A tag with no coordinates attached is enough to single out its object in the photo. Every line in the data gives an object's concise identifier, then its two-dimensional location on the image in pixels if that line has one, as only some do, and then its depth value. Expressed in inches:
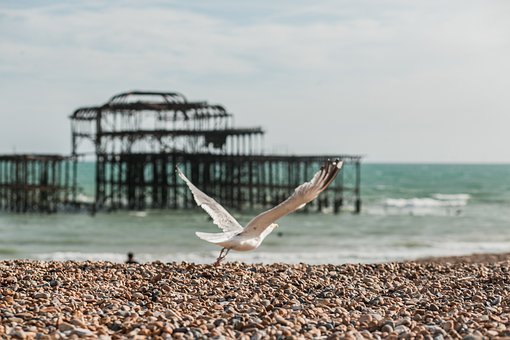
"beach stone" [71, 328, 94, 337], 314.7
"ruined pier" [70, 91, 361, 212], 1643.7
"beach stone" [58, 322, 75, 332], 321.4
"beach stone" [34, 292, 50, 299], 392.8
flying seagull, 389.1
